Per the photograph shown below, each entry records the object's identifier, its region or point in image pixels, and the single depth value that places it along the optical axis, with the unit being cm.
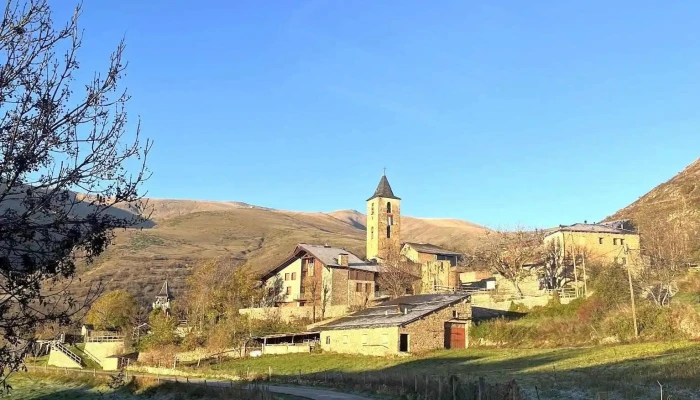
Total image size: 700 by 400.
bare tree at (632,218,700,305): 4916
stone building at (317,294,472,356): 4797
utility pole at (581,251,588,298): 5159
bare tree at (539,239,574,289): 6241
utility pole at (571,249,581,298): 5368
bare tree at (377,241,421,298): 7300
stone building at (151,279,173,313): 8506
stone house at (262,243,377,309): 7156
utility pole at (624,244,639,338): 4091
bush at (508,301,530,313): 5534
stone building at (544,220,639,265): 6662
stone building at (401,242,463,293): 7356
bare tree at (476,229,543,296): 6481
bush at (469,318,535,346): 4766
